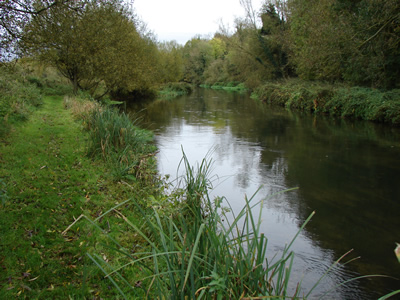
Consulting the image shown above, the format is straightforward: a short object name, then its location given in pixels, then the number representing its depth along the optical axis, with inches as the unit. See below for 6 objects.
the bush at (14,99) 400.5
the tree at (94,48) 398.0
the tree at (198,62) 3125.0
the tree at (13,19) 308.8
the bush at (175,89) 1892.7
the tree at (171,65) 2053.2
